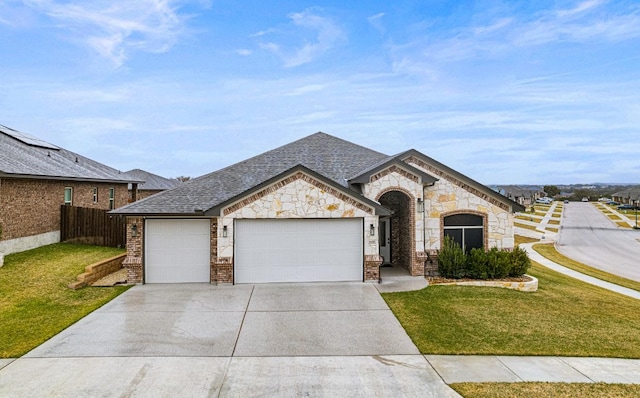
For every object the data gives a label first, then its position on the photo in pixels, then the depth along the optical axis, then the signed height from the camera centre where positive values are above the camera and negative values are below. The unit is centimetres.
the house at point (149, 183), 3938 +306
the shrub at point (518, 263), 1411 -204
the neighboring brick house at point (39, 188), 1552 +115
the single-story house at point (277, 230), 1307 -74
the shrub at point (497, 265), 1391 -210
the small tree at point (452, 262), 1405 -199
